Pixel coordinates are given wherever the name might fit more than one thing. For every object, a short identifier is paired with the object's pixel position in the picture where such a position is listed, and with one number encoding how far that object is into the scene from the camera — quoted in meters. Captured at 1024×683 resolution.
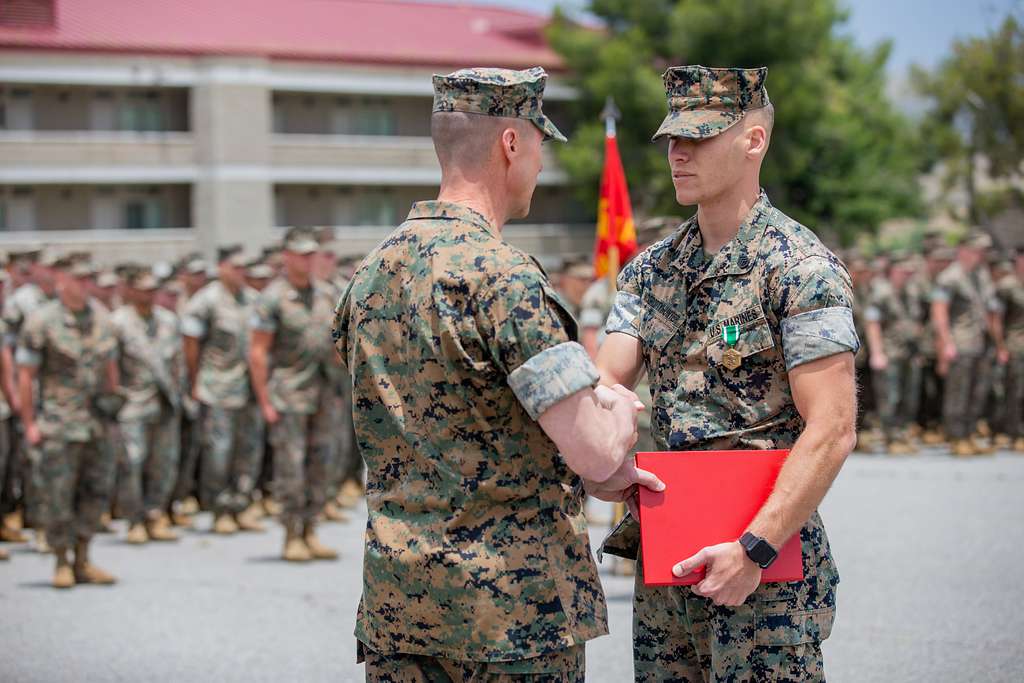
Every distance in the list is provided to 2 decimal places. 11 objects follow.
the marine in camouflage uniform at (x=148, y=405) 10.72
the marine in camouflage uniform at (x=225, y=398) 11.07
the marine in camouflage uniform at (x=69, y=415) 8.61
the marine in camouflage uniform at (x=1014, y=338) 14.83
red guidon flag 8.95
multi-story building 35.56
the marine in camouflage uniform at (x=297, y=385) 9.31
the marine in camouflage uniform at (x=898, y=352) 15.41
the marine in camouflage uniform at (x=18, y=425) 10.61
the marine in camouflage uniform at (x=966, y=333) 14.30
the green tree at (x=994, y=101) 32.19
